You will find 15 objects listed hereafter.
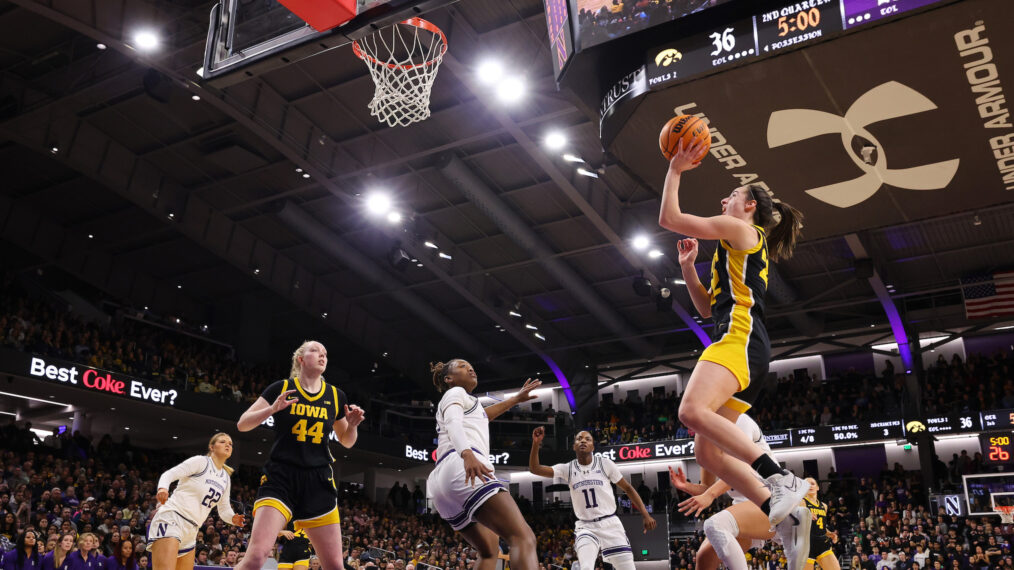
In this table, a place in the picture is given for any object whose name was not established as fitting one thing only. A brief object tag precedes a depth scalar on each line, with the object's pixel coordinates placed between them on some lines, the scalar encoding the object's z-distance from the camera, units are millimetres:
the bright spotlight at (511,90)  18281
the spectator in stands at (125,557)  14334
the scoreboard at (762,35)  8258
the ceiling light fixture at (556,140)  20219
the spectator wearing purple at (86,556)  12703
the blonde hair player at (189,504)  8344
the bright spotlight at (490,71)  18250
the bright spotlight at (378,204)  23984
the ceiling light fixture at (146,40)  18031
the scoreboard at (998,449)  25203
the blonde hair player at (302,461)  6043
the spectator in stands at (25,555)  12859
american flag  26297
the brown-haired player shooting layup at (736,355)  4555
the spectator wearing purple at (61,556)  12562
